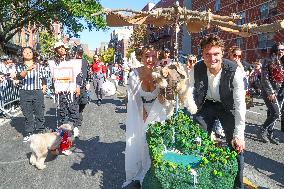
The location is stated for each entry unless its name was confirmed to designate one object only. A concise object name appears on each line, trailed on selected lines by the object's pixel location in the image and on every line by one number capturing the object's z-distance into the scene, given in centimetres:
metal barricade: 660
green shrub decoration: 189
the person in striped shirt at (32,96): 443
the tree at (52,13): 1462
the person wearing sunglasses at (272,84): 421
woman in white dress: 266
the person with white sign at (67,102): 424
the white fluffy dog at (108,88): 700
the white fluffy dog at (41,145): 321
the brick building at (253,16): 1986
